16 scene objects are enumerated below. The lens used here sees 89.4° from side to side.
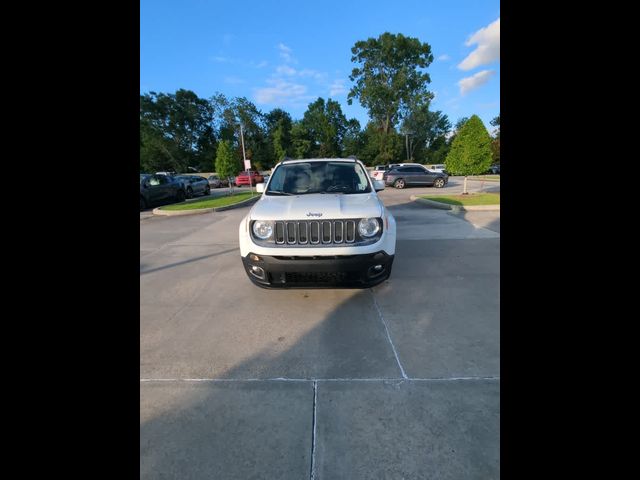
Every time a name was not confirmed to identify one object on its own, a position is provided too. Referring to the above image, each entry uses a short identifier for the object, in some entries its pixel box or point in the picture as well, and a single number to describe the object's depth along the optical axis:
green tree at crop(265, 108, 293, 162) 61.66
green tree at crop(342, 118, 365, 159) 59.56
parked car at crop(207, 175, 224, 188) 34.95
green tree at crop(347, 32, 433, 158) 55.62
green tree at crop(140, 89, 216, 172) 56.15
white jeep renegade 3.47
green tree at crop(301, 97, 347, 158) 62.22
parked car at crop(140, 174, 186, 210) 15.58
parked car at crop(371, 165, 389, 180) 24.40
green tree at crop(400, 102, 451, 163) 56.22
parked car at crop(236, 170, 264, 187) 33.69
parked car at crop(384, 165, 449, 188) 23.31
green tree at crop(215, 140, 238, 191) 21.84
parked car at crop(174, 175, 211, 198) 20.96
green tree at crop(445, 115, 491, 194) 15.30
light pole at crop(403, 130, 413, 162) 58.31
